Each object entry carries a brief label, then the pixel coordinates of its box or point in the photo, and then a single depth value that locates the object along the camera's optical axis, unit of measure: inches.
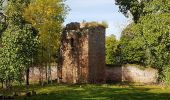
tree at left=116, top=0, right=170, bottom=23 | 1694.6
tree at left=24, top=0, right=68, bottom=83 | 1664.8
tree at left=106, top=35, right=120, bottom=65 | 2350.7
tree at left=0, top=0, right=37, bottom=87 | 1078.6
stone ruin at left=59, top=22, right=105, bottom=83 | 1752.6
